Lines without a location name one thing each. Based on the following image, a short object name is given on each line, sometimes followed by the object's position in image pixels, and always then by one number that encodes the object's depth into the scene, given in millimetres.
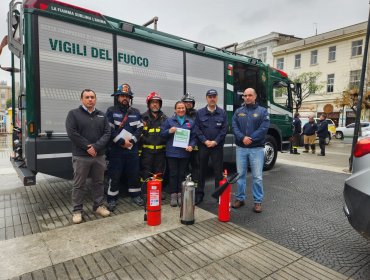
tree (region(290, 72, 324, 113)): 26250
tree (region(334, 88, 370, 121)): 21797
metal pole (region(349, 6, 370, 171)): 7781
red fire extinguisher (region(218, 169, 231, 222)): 3920
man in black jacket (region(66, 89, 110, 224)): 3713
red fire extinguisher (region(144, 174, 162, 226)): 3678
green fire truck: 3883
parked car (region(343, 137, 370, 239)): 2461
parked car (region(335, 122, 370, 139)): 19762
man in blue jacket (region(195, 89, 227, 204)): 4562
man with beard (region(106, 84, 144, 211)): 4270
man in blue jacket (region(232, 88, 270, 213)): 4340
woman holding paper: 4426
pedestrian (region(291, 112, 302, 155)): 13031
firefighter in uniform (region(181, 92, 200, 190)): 4723
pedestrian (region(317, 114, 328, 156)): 12086
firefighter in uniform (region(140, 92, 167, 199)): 4547
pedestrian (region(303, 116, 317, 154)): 12329
